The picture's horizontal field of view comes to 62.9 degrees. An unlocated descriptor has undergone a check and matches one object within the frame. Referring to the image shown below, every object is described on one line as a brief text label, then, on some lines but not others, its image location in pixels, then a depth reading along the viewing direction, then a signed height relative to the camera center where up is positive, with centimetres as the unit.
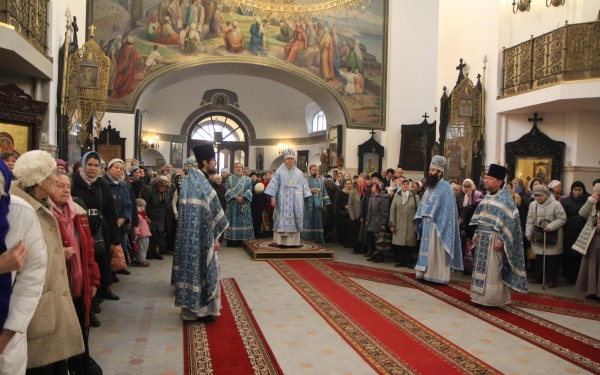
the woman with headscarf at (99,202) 480 -30
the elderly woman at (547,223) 724 -58
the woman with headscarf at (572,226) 746 -63
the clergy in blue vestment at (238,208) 1088 -71
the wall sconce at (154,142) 2384 +157
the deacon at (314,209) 1145 -74
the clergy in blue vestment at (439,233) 716 -75
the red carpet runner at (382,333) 403 -152
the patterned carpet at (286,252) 912 -141
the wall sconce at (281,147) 2622 +163
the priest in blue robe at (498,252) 587 -83
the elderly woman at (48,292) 234 -60
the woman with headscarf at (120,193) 592 -25
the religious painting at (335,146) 1731 +120
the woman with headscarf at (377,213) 925 -63
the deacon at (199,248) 493 -74
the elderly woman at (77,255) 316 -57
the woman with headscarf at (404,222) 870 -74
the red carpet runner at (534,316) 452 -153
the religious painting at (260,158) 2650 +102
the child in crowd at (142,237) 796 -104
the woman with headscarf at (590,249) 660 -87
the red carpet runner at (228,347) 385 -151
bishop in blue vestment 962 -45
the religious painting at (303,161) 2556 +89
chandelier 1639 +581
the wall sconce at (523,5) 1076 +394
